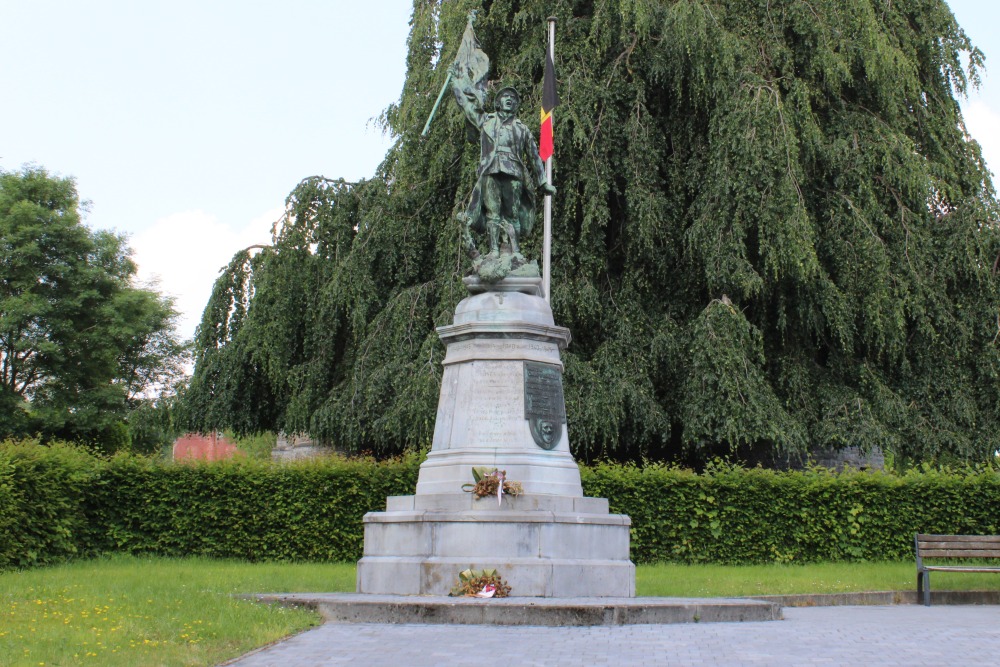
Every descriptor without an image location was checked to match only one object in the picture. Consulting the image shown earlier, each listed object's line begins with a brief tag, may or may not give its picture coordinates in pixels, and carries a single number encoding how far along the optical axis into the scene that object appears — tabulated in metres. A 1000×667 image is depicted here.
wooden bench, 11.41
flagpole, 14.70
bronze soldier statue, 11.39
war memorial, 9.33
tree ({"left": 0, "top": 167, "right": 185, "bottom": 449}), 31.45
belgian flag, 15.19
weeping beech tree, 17.19
